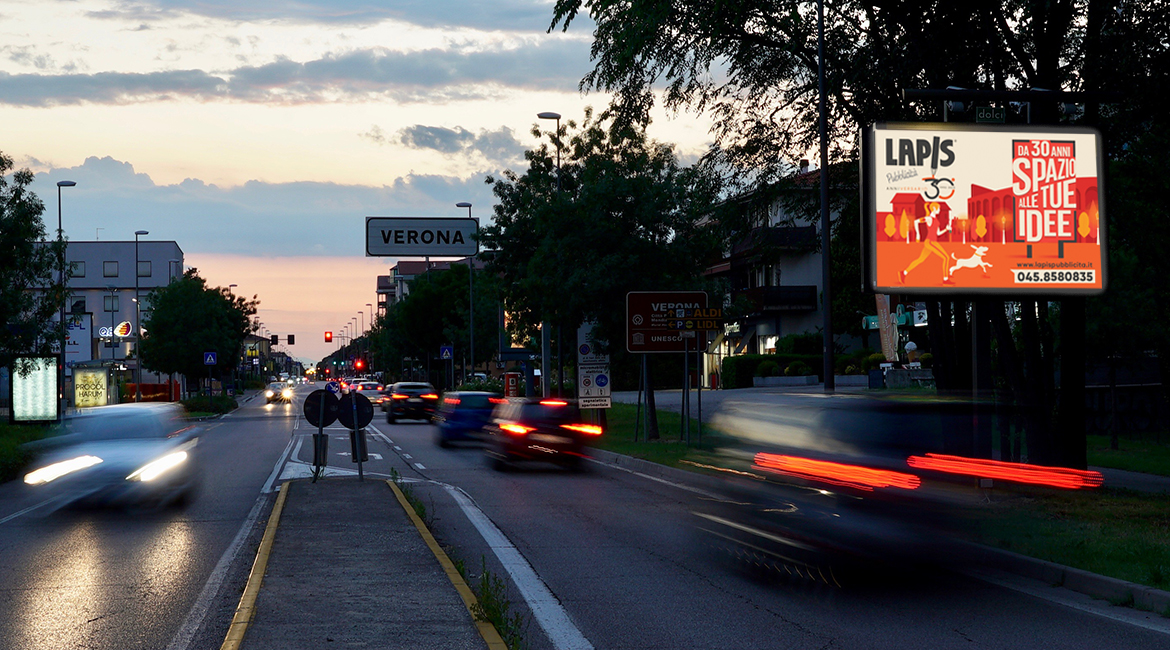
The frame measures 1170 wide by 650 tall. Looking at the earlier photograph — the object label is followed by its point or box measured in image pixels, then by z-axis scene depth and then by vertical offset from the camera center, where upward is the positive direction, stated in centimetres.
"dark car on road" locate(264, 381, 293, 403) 8735 -267
